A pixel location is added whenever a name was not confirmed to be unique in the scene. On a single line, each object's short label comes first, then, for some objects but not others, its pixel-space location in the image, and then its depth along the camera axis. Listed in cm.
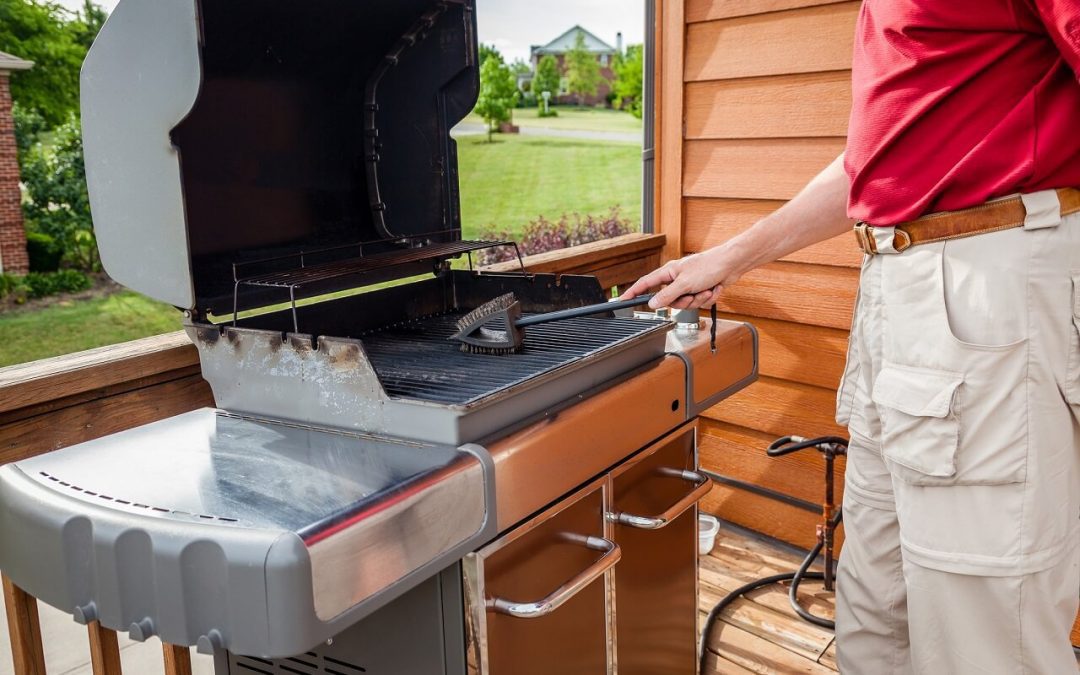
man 127
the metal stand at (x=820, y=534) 237
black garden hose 232
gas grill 87
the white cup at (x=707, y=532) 274
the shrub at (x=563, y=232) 590
